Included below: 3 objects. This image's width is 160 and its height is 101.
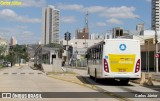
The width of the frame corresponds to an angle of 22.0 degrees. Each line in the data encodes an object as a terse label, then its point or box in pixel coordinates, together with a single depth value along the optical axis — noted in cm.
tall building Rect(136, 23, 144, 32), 12692
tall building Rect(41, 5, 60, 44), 15481
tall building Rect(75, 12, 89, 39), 17729
